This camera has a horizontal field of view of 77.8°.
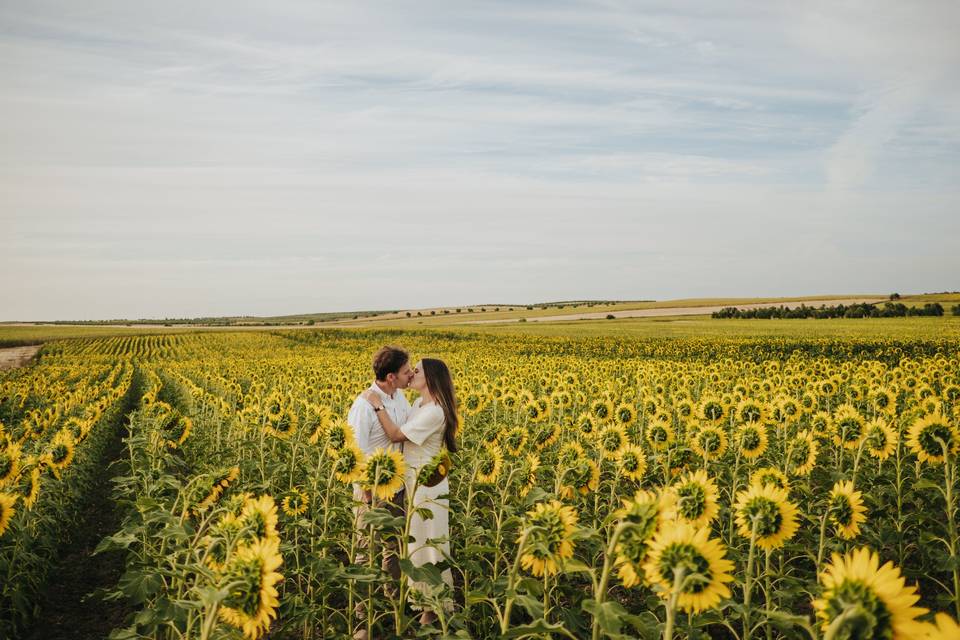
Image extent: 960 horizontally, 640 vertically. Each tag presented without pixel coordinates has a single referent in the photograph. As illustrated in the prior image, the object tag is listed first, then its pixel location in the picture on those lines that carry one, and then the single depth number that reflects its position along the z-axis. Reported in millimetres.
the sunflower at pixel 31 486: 5164
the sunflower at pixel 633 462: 4621
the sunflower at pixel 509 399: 9844
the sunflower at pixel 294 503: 5030
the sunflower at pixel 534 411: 8066
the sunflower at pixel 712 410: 7846
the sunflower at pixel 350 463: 4387
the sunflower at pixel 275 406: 6652
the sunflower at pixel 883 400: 8646
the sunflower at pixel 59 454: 6059
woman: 5223
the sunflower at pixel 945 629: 1499
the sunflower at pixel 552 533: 2801
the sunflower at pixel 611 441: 5867
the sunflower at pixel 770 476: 4090
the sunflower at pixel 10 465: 4855
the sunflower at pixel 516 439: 6002
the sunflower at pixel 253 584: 2305
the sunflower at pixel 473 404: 9336
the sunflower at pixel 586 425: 7215
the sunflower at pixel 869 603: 1791
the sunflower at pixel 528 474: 5016
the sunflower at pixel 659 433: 6242
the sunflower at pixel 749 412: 7379
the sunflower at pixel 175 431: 7397
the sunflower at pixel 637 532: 2299
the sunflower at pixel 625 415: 7477
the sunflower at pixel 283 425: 6496
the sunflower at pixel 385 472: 3969
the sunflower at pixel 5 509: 3994
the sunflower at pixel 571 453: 5172
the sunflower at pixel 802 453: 6188
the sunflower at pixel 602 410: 7633
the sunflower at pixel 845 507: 3664
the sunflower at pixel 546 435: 7199
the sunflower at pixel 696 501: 2998
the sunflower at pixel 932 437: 5289
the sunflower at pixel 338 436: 4715
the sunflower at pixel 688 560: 2230
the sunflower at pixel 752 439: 6324
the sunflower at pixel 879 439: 5707
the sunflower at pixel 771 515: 3062
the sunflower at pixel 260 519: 2785
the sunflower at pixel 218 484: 3906
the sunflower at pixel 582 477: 4359
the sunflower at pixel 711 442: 5957
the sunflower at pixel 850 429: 6330
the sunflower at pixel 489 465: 5145
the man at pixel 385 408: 5363
